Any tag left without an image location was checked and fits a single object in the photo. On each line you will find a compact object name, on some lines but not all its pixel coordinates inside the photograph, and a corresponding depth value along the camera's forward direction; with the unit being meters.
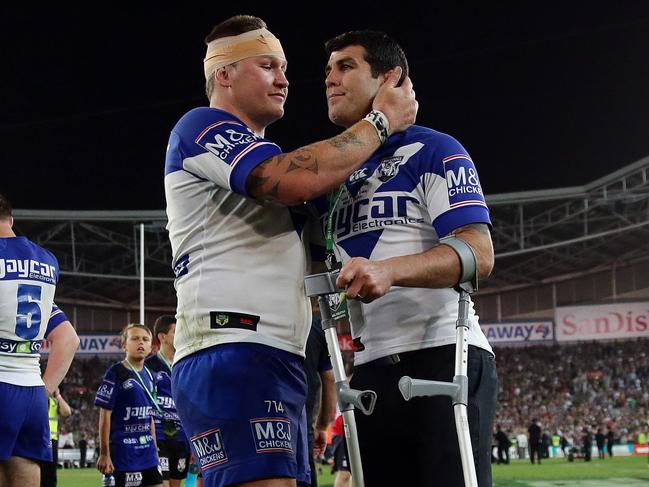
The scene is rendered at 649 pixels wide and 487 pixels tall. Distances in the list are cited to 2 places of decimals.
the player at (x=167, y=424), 10.35
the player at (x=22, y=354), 5.44
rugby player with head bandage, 2.91
